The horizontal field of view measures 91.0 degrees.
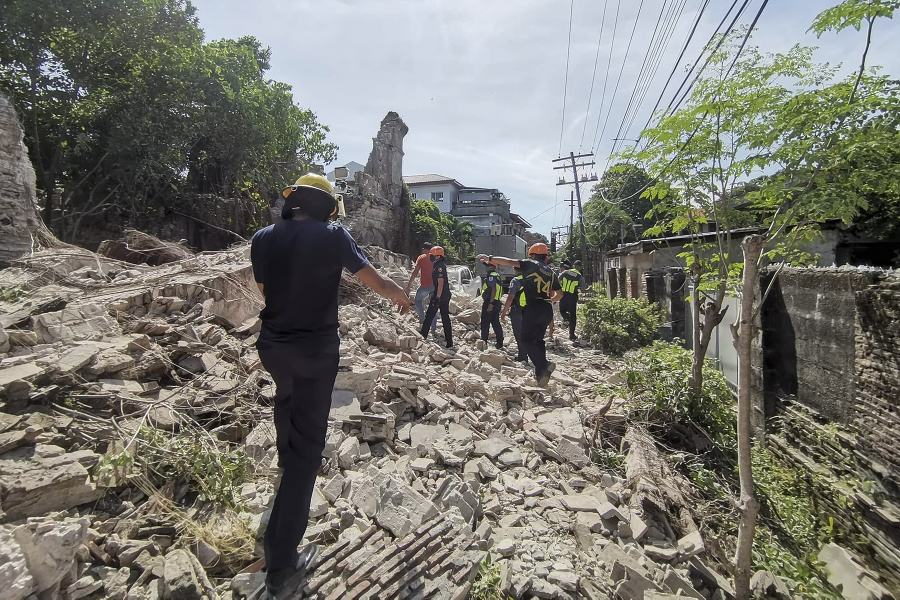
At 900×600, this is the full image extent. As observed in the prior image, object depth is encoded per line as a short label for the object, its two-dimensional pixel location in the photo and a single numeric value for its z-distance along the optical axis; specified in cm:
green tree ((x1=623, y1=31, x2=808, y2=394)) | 301
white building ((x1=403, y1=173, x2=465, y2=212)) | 4906
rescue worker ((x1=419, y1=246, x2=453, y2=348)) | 710
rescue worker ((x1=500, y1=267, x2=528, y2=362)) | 573
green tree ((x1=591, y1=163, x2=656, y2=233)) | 2430
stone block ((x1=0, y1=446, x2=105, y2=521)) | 192
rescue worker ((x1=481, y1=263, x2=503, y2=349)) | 747
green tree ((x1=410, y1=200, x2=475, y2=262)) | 2973
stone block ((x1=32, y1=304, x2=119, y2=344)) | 349
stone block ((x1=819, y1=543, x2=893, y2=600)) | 289
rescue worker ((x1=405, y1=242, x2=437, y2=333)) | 761
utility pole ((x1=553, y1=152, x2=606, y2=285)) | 2506
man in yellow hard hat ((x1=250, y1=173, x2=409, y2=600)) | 203
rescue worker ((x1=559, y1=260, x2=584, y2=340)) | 900
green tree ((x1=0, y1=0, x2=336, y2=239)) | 1054
